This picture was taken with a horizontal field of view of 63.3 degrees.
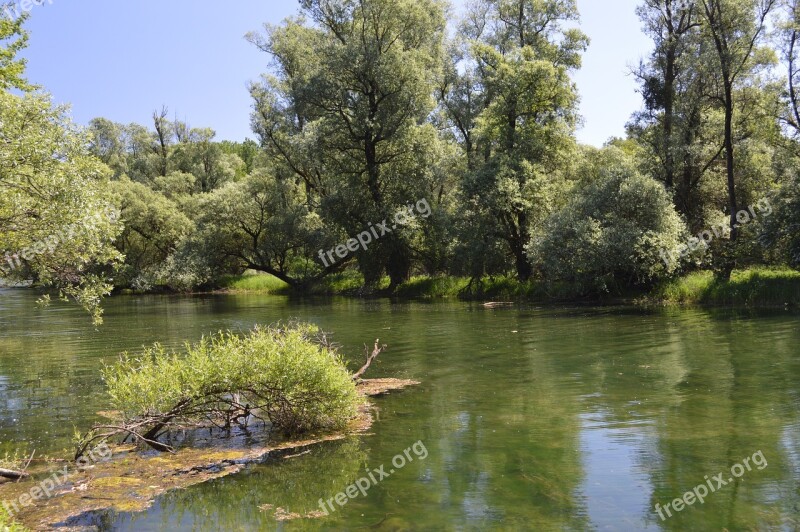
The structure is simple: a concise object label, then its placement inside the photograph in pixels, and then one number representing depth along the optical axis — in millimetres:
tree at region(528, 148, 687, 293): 34281
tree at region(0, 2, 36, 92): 16469
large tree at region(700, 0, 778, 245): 35219
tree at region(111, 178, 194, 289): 63094
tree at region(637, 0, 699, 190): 40188
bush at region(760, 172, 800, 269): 30312
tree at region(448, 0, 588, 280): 41438
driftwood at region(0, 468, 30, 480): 10070
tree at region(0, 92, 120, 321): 15195
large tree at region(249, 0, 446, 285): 46406
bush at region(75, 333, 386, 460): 11555
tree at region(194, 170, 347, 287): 54344
